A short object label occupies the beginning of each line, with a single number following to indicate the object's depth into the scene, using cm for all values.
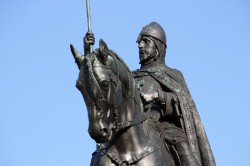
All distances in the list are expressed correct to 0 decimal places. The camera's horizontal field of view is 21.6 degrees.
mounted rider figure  1367
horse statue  1090
